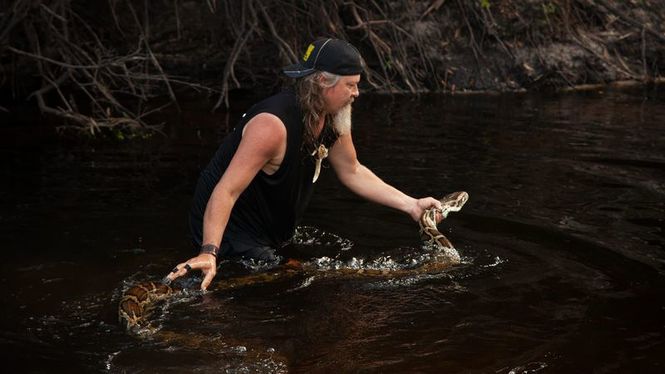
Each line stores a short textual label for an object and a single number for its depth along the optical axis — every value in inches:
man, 206.5
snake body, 201.2
